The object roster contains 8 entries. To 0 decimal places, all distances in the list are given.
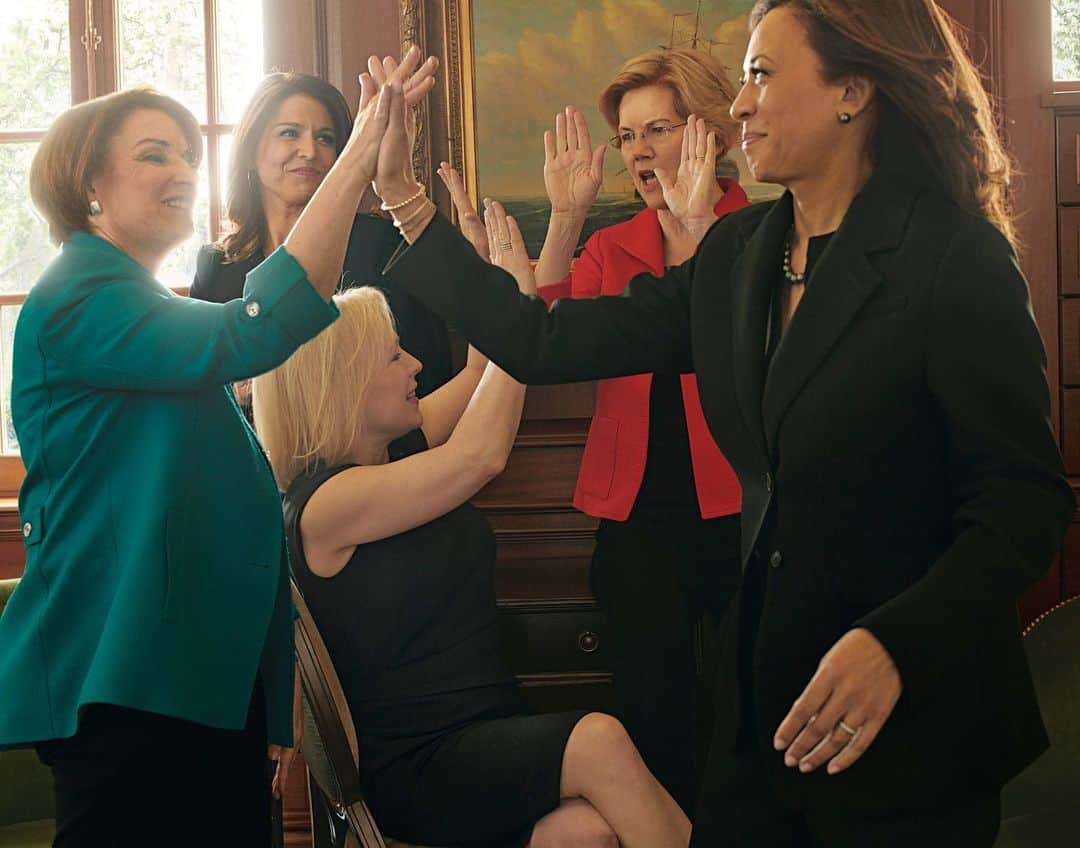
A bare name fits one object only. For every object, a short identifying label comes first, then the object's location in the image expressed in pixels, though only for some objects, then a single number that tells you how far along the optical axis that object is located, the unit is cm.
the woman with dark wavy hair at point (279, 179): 245
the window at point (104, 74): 339
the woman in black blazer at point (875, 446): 110
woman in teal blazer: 146
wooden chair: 159
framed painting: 297
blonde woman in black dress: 163
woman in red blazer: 217
